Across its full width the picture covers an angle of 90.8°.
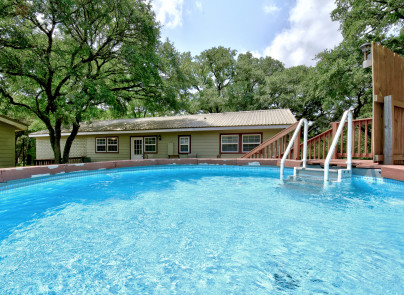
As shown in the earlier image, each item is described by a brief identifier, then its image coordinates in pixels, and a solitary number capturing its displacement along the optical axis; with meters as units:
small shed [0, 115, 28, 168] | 10.27
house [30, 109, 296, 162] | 12.67
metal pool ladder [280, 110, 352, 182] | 4.95
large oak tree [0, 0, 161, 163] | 8.69
